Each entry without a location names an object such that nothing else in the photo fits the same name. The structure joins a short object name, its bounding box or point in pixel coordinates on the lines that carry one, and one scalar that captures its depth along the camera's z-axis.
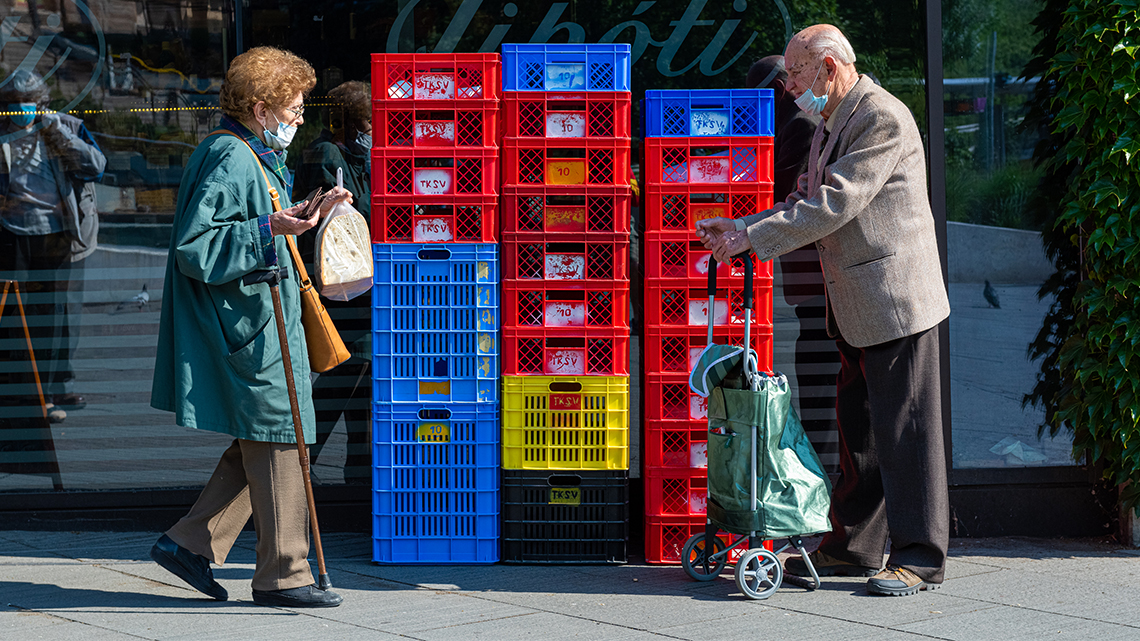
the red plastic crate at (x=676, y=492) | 10.26
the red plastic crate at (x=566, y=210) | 9.97
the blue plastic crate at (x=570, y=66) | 9.94
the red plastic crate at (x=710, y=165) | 10.00
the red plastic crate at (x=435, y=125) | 9.98
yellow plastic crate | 10.19
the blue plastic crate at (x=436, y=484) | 10.27
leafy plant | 10.33
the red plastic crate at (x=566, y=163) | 9.92
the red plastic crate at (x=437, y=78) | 9.96
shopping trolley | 9.16
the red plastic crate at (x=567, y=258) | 10.02
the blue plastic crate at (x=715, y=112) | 9.97
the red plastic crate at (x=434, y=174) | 9.96
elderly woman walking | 8.64
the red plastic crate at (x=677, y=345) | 10.11
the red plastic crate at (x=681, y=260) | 10.04
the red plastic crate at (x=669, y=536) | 10.34
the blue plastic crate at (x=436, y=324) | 10.09
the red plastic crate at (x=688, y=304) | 10.09
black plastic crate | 10.28
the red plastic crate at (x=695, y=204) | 10.01
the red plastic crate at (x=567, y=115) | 9.93
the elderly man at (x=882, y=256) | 9.19
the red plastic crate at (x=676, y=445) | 10.20
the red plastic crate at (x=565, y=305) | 10.05
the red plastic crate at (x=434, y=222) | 10.04
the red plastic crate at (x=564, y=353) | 10.12
